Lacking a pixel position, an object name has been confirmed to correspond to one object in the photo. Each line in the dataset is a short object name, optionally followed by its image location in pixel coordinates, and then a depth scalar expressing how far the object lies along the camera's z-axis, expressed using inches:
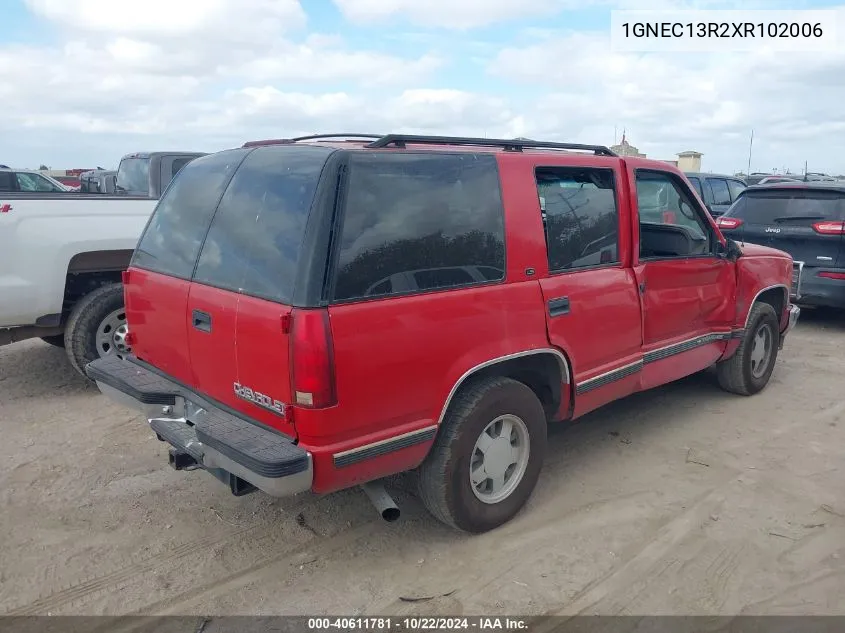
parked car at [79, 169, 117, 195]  467.2
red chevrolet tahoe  108.9
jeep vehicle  298.8
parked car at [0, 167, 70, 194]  448.8
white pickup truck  203.5
